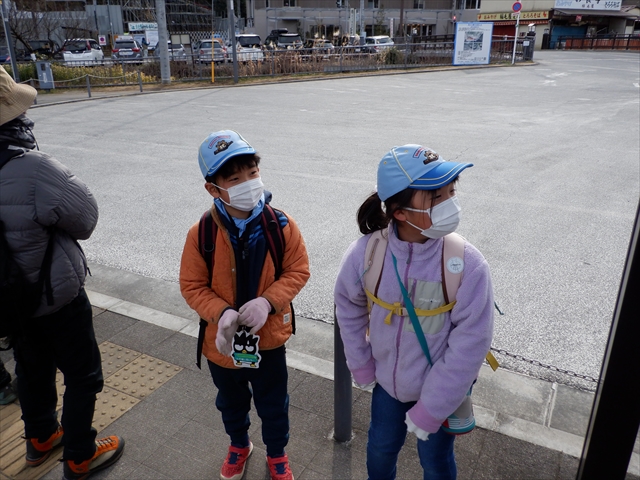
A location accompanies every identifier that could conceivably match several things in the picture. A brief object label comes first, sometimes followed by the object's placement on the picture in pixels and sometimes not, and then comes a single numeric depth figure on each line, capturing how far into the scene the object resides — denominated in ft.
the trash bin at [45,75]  68.95
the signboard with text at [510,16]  167.63
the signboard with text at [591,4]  167.32
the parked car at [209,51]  83.92
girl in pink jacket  6.11
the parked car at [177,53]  82.61
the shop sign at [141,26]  154.71
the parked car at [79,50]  100.32
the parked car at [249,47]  85.61
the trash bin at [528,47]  101.60
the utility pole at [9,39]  56.85
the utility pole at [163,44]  73.20
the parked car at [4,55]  91.82
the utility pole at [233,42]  71.31
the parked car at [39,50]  96.48
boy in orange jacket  7.29
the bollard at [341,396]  8.55
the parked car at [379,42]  100.03
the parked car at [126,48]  103.65
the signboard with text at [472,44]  94.43
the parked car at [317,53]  87.92
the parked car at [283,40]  115.85
